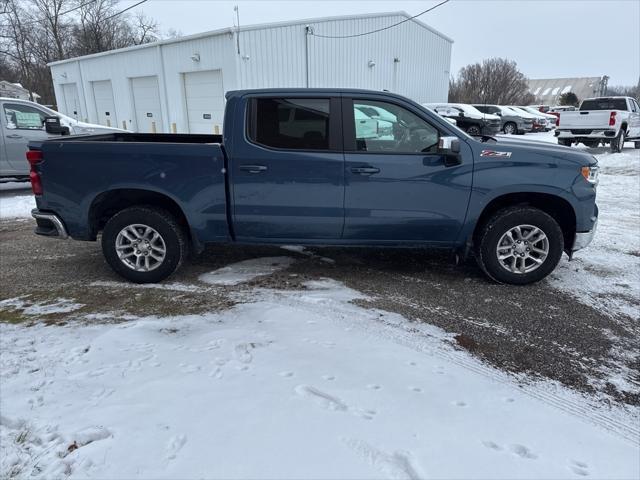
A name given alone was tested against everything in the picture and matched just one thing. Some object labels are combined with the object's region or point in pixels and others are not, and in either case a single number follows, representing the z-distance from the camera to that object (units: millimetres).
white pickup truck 15750
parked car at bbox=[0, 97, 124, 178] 9398
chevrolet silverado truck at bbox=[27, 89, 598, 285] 4418
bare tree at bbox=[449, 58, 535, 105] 51219
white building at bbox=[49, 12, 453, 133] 16797
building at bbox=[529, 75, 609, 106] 90938
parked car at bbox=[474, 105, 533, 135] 24578
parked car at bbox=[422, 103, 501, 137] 20625
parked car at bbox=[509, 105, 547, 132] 25567
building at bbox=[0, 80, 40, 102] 38906
